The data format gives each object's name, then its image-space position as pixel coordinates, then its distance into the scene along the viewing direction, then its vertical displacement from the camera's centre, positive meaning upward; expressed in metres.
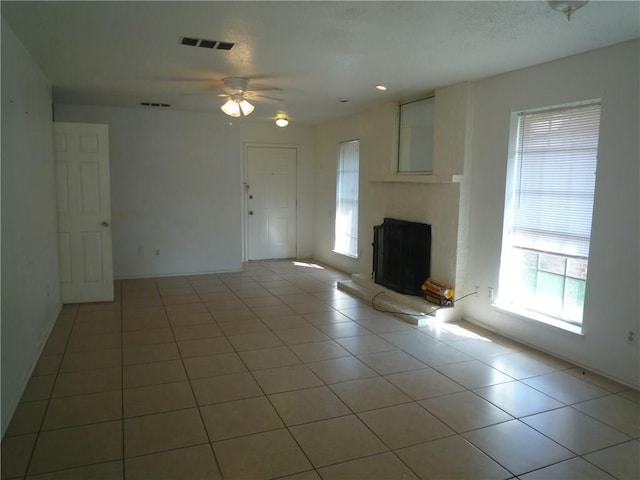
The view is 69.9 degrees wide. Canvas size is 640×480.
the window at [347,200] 7.23 -0.16
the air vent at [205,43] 3.34 +1.07
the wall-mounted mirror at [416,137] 5.39 +0.67
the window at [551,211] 3.69 -0.15
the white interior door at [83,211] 5.19 -0.30
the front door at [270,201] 8.14 -0.23
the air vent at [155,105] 6.13 +1.11
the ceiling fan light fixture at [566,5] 2.18 +0.91
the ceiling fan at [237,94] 4.55 +1.00
